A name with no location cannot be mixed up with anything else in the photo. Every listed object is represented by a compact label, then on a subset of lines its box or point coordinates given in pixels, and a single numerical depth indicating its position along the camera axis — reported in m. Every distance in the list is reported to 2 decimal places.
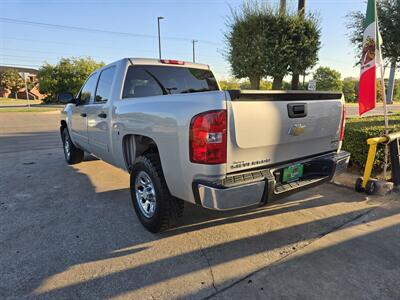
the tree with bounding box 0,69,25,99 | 61.19
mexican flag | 4.62
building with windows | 63.20
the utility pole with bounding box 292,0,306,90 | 9.08
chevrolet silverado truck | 2.44
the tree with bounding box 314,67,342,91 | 42.84
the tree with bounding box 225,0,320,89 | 10.05
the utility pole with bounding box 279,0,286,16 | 10.02
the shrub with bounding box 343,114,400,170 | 5.05
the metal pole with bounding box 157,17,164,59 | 28.36
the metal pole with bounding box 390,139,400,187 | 4.50
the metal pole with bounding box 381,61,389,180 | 4.44
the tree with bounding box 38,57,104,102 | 38.09
